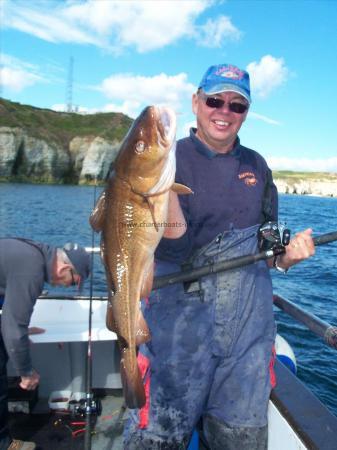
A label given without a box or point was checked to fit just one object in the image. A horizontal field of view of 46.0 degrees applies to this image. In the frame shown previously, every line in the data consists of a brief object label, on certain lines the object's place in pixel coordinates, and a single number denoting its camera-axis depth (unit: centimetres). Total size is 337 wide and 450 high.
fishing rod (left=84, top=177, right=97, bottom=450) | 345
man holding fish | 286
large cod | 223
